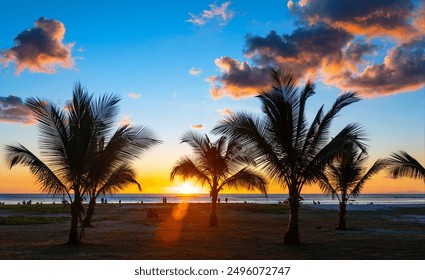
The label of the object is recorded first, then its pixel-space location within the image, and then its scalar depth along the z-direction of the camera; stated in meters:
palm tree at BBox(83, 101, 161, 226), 15.23
